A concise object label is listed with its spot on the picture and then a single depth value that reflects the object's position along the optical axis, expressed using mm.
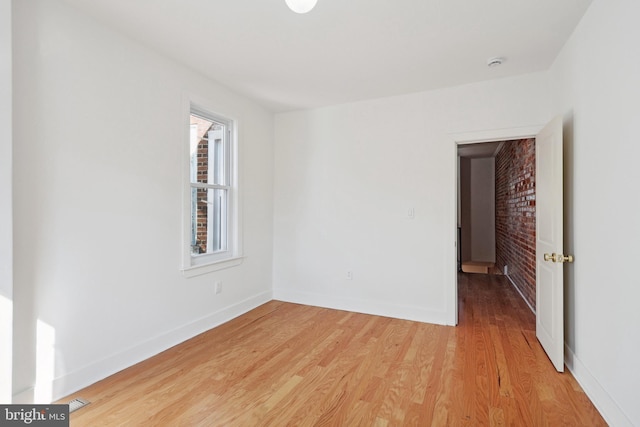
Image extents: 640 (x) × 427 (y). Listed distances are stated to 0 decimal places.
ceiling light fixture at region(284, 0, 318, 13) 1399
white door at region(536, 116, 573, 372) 2441
